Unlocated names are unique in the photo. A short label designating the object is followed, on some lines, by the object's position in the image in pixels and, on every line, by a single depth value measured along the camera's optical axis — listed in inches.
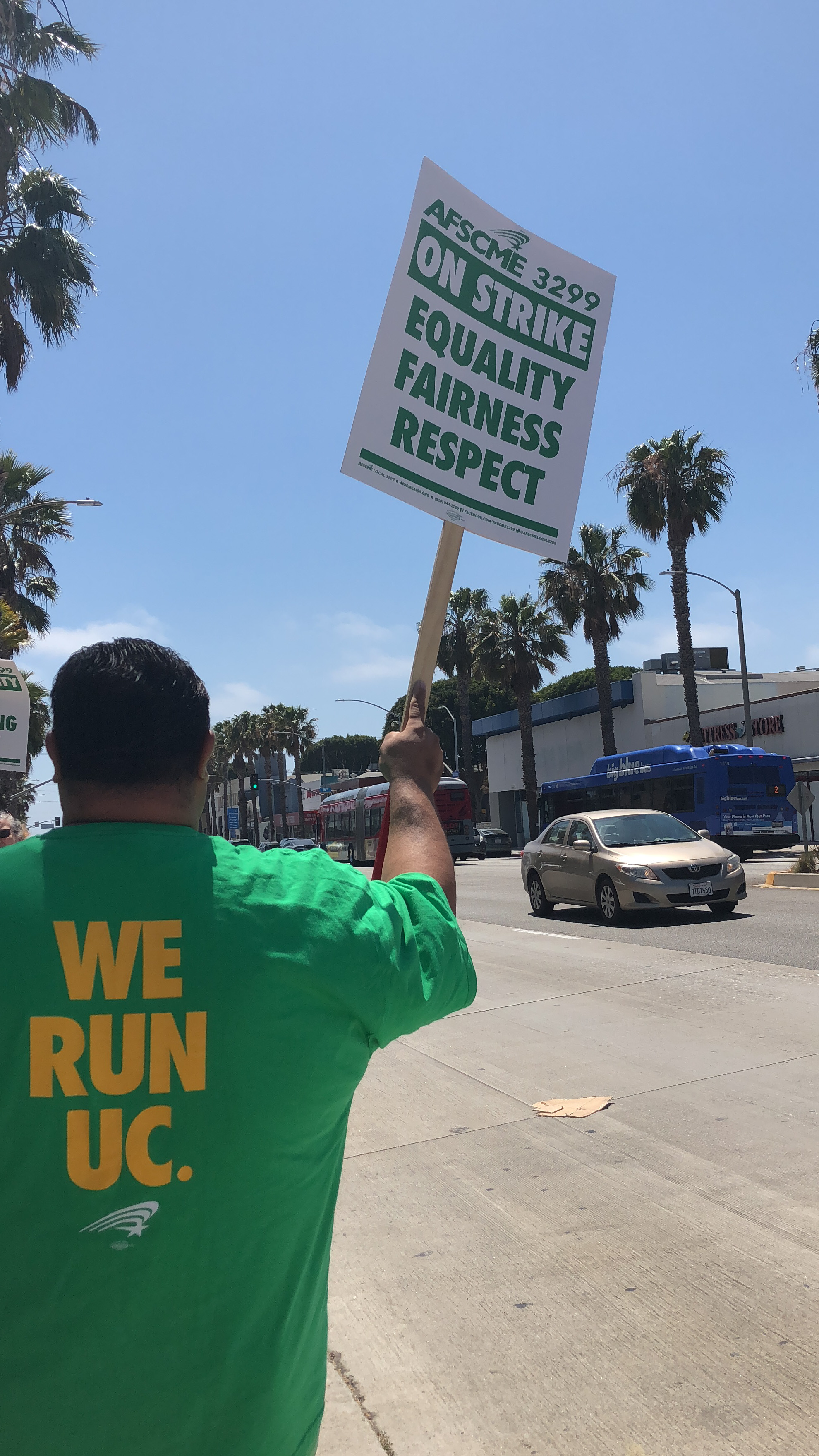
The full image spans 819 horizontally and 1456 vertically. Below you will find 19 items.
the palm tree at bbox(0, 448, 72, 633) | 1155.3
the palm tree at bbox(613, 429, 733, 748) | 1401.3
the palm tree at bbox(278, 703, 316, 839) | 3243.1
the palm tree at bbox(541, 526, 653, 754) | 1659.7
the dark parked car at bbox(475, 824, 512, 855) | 1991.9
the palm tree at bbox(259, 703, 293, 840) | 3221.0
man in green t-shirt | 50.9
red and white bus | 1544.0
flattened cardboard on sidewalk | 236.1
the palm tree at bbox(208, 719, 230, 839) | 3636.8
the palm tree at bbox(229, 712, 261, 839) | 3371.1
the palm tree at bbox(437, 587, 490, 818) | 2114.9
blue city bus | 1119.0
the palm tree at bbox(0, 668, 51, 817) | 1047.1
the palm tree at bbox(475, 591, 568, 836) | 1872.5
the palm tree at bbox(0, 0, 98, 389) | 809.5
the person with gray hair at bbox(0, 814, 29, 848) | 251.9
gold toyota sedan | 568.7
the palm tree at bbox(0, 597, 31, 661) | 874.8
